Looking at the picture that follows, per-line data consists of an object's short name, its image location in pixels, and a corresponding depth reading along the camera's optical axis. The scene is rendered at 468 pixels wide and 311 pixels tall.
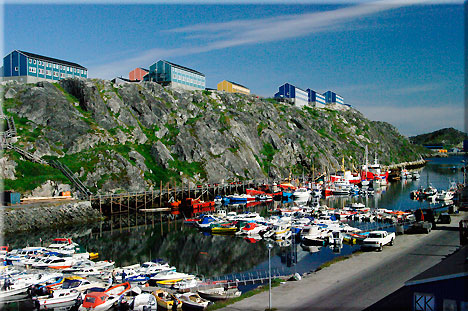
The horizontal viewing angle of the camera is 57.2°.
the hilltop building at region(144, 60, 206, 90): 157.57
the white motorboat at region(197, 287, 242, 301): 34.62
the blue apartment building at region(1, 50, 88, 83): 123.06
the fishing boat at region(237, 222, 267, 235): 64.88
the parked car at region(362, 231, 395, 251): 47.84
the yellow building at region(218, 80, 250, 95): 191.25
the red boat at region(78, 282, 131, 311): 32.72
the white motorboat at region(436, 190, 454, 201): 99.07
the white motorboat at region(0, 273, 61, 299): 36.06
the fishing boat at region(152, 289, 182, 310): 33.19
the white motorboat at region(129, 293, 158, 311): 32.26
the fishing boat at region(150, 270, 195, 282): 39.45
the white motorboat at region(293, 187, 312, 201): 106.50
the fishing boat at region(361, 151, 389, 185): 135.00
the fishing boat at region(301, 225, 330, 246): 56.87
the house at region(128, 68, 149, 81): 165.38
